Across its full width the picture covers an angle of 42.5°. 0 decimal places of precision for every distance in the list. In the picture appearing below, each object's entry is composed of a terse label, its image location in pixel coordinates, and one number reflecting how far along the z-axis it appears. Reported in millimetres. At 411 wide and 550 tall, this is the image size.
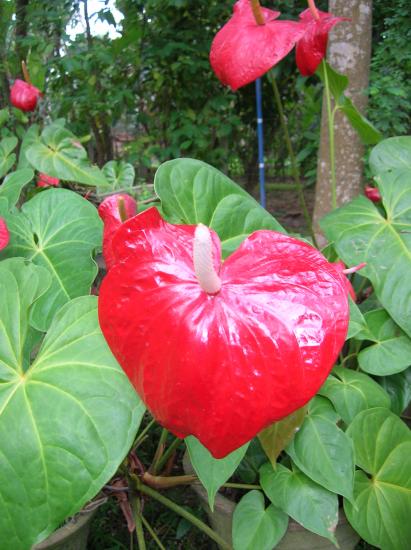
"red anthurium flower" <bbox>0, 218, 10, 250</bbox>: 663
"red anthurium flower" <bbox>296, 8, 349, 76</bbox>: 870
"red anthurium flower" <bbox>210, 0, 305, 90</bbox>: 801
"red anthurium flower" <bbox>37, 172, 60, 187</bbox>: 1337
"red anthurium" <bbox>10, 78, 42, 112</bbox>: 1406
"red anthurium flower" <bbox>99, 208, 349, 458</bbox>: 376
